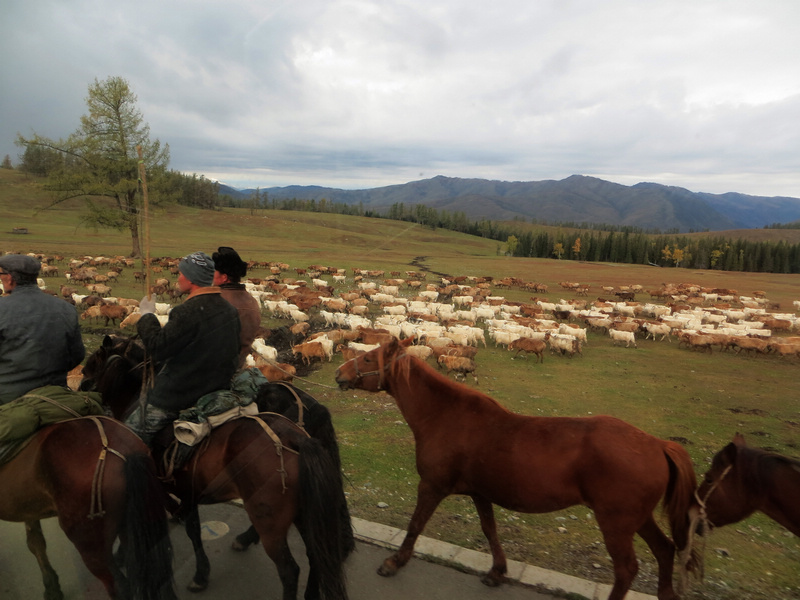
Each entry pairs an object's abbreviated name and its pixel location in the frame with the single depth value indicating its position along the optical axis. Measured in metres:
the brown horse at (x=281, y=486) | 3.32
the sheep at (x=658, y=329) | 20.19
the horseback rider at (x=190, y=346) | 3.48
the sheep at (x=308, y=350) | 13.62
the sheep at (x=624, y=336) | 18.72
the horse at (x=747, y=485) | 3.41
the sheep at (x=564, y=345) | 16.36
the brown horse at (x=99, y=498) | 3.23
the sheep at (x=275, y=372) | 10.66
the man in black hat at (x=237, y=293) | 4.36
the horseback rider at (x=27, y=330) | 3.63
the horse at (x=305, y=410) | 4.06
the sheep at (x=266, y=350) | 13.02
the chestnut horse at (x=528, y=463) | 3.44
